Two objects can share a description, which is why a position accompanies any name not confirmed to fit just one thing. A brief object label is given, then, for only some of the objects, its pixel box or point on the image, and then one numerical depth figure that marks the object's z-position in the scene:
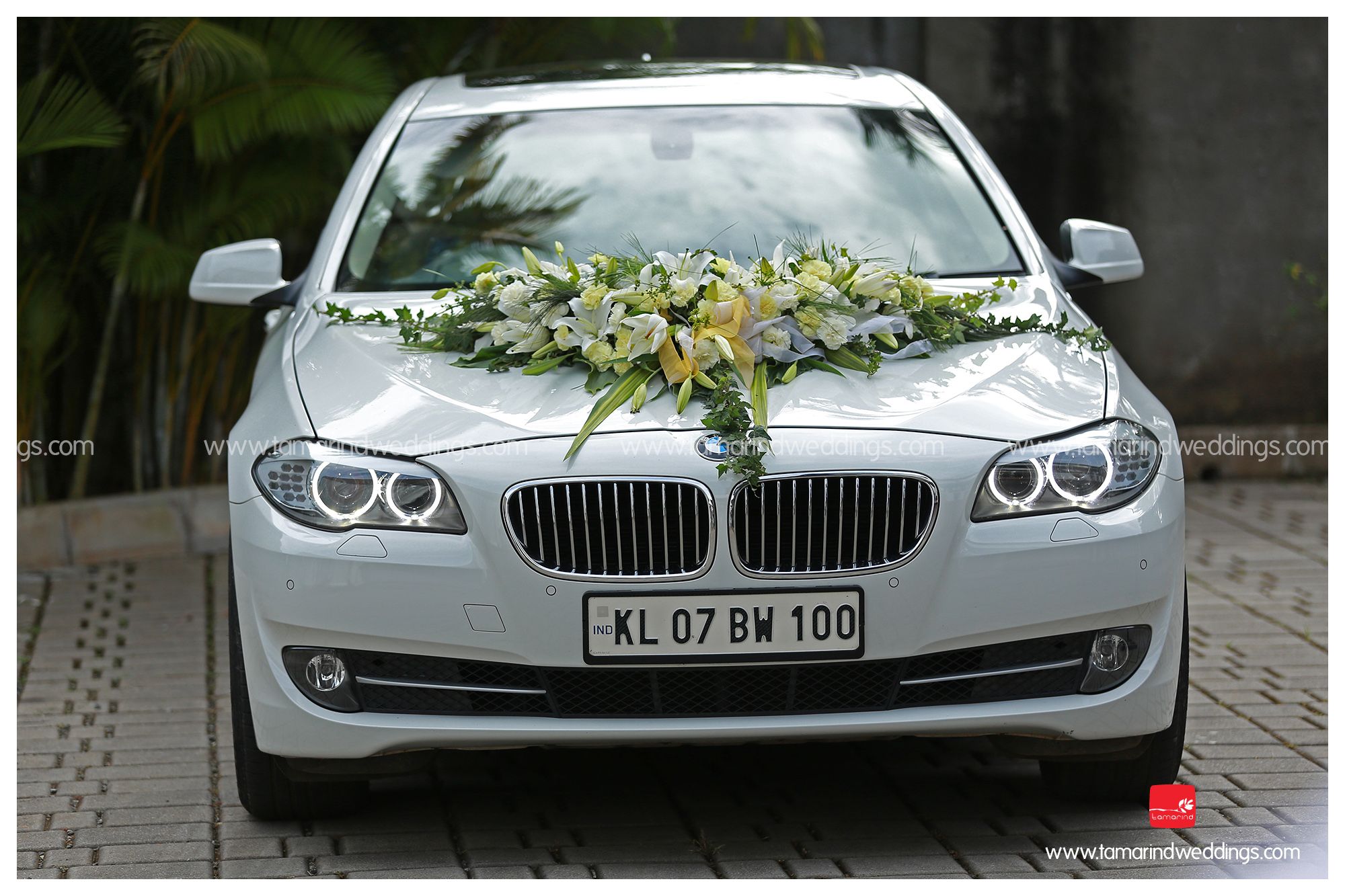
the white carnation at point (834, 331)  6.57
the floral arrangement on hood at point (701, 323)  6.34
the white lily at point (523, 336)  6.68
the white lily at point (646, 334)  6.41
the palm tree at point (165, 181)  12.17
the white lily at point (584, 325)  6.64
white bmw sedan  5.81
